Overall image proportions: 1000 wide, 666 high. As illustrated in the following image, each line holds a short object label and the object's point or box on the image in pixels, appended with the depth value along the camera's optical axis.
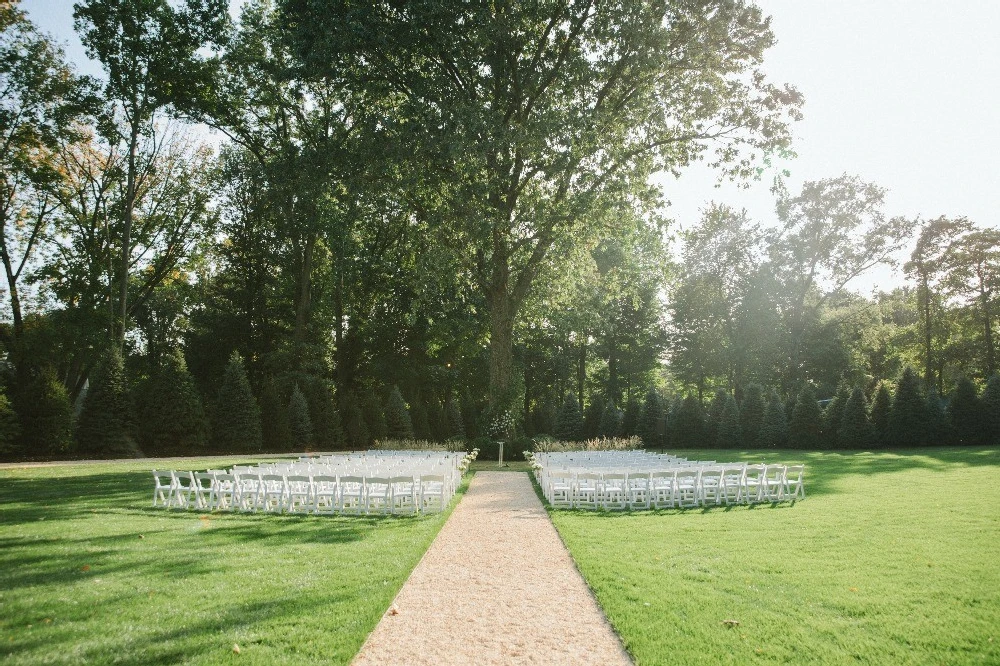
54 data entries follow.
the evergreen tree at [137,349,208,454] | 27.17
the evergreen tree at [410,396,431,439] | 38.75
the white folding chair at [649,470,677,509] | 12.44
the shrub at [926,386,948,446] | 29.72
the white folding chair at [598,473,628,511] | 12.63
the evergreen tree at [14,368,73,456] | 24.02
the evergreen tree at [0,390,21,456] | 22.89
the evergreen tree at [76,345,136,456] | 25.42
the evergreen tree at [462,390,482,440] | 41.09
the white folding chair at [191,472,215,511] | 12.13
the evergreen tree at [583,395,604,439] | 38.84
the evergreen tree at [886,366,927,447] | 29.72
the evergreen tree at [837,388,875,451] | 30.48
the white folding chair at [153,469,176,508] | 12.39
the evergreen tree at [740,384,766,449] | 33.66
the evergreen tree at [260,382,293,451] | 30.78
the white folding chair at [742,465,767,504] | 12.83
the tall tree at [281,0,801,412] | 19.31
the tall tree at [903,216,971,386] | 41.22
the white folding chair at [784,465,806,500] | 12.98
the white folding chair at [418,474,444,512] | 11.67
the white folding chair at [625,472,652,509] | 12.43
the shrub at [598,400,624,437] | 37.19
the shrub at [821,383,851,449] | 31.67
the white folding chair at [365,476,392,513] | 11.71
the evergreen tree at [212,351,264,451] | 29.28
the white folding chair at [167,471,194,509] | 12.27
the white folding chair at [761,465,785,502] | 12.95
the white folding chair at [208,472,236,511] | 12.11
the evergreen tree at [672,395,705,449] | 34.84
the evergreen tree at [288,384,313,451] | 31.09
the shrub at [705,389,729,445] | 34.78
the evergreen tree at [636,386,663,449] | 35.28
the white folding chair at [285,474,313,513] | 11.58
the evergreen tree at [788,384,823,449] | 32.19
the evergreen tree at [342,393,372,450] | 34.06
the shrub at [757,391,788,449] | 33.12
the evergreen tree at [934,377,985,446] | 29.31
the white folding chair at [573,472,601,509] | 12.63
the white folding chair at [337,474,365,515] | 11.45
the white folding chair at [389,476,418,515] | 11.30
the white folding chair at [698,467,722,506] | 12.56
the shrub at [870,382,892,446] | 30.48
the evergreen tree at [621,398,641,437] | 37.12
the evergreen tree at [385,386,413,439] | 36.04
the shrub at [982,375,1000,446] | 29.11
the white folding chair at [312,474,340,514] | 11.47
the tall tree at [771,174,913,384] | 44.44
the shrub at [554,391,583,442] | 37.59
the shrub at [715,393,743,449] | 33.84
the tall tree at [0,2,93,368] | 27.77
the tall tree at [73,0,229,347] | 27.67
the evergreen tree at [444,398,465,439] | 39.84
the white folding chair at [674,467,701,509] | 12.48
